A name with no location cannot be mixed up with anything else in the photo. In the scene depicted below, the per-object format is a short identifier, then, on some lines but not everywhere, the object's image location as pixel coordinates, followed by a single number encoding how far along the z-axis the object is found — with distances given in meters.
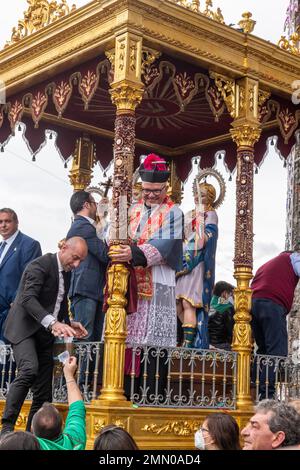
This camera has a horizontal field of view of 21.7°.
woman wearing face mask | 4.00
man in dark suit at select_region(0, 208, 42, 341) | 9.09
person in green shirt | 4.50
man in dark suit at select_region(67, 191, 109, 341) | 8.60
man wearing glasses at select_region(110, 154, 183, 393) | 8.27
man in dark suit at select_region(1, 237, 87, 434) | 6.89
